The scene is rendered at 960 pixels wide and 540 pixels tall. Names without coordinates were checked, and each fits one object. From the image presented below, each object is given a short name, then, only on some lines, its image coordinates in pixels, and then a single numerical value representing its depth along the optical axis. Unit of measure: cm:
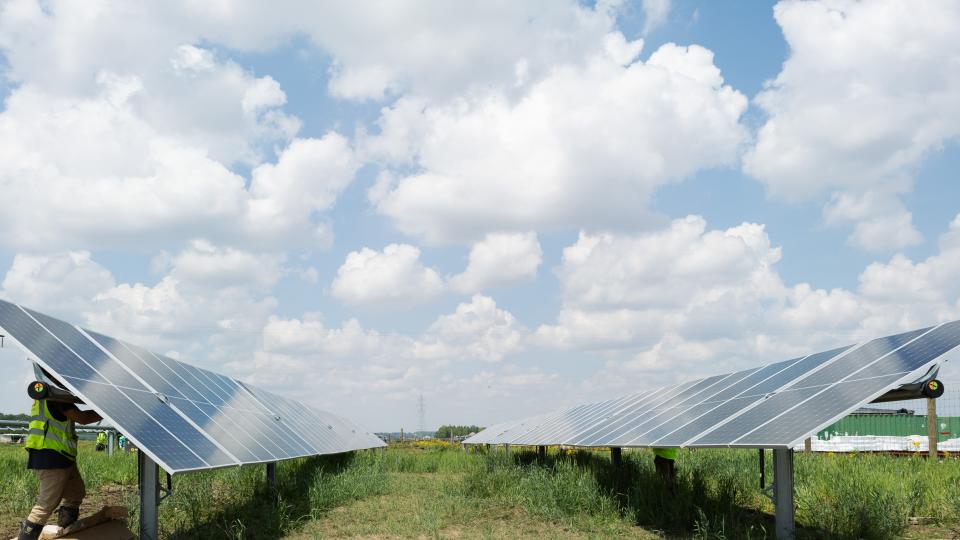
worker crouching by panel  778
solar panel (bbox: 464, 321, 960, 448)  721
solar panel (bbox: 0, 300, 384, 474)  730
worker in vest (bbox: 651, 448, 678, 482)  1260
